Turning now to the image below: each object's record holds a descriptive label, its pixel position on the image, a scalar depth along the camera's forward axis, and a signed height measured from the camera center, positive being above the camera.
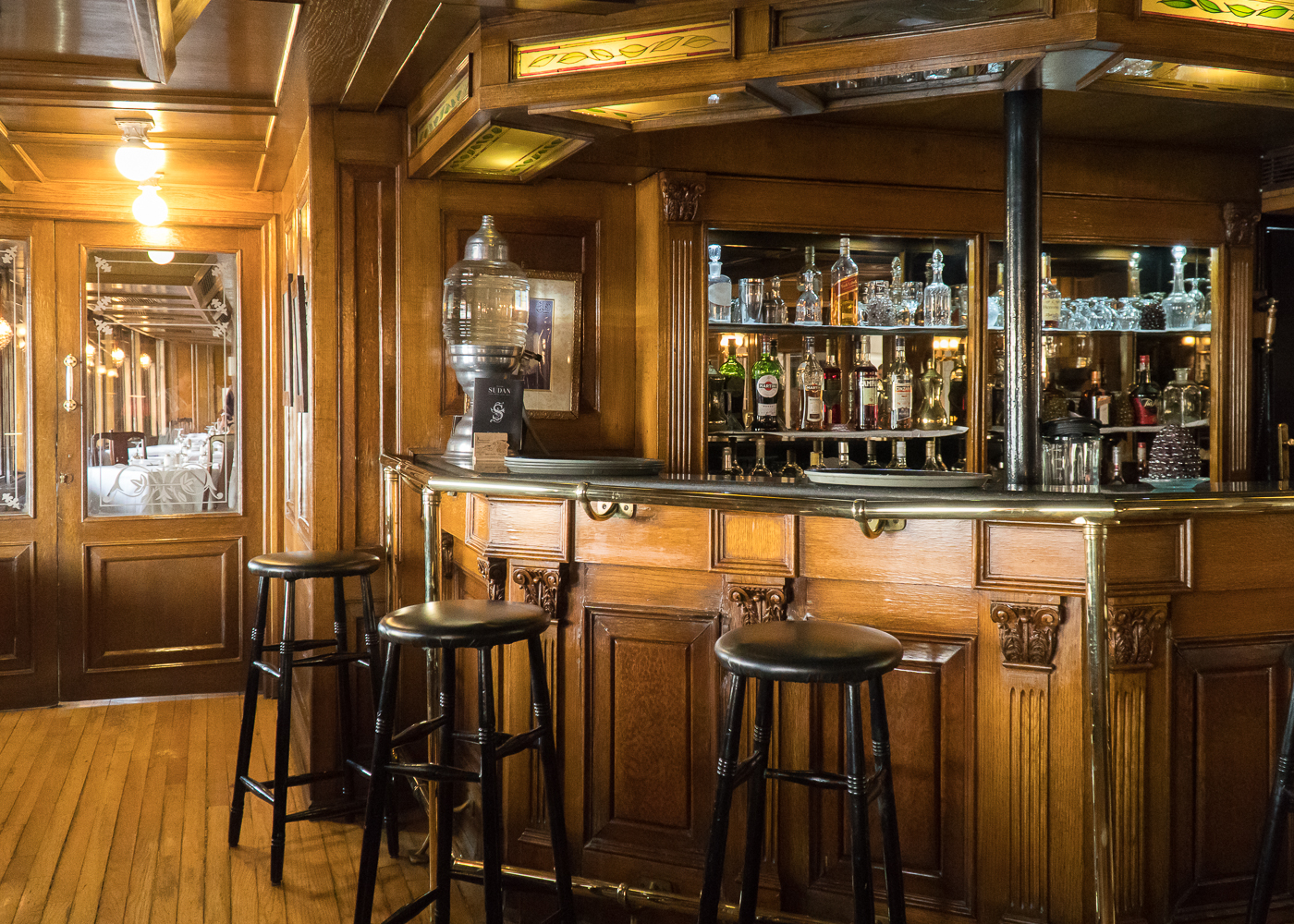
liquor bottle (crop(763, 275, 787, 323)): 4.36 +0.52
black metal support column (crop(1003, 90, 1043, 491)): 3.01 +0.42
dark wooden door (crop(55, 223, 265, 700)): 5.27 -0.10
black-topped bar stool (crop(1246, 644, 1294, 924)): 2.44 -0.88
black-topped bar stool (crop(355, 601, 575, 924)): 2.36 -0.70
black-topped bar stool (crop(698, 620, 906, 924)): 2.03 -0.59
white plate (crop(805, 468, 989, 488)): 2.55 -0.10
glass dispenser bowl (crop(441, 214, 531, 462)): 3.53 +0.44
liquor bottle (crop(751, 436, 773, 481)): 4.27 -0.09
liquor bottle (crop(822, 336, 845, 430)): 4.52 +0.18
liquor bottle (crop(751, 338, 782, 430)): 4.40 +0.20
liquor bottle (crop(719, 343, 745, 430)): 4.40 +0.19
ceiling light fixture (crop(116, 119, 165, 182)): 4.02 +1.09
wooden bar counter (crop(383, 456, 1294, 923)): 2.42 -0.57
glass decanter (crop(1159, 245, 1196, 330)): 4.77 +0.56
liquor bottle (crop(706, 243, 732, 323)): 4.31 +0.54
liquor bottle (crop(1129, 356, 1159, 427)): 4.80 +0.16
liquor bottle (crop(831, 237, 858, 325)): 4.44 +0.59
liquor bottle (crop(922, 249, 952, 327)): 4.48 +0.54
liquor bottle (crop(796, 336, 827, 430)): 4.47 +0.17
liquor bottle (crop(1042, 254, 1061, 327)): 4.70 +0.57
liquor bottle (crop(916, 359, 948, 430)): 4.55 +0.14
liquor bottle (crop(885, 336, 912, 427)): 4.53 +0.16
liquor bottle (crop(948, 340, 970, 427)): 4.61 +0.19
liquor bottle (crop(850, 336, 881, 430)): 4.52 +0.16
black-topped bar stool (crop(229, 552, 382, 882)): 3.29 -0.71
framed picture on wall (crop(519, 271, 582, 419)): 4.06 +0.34
